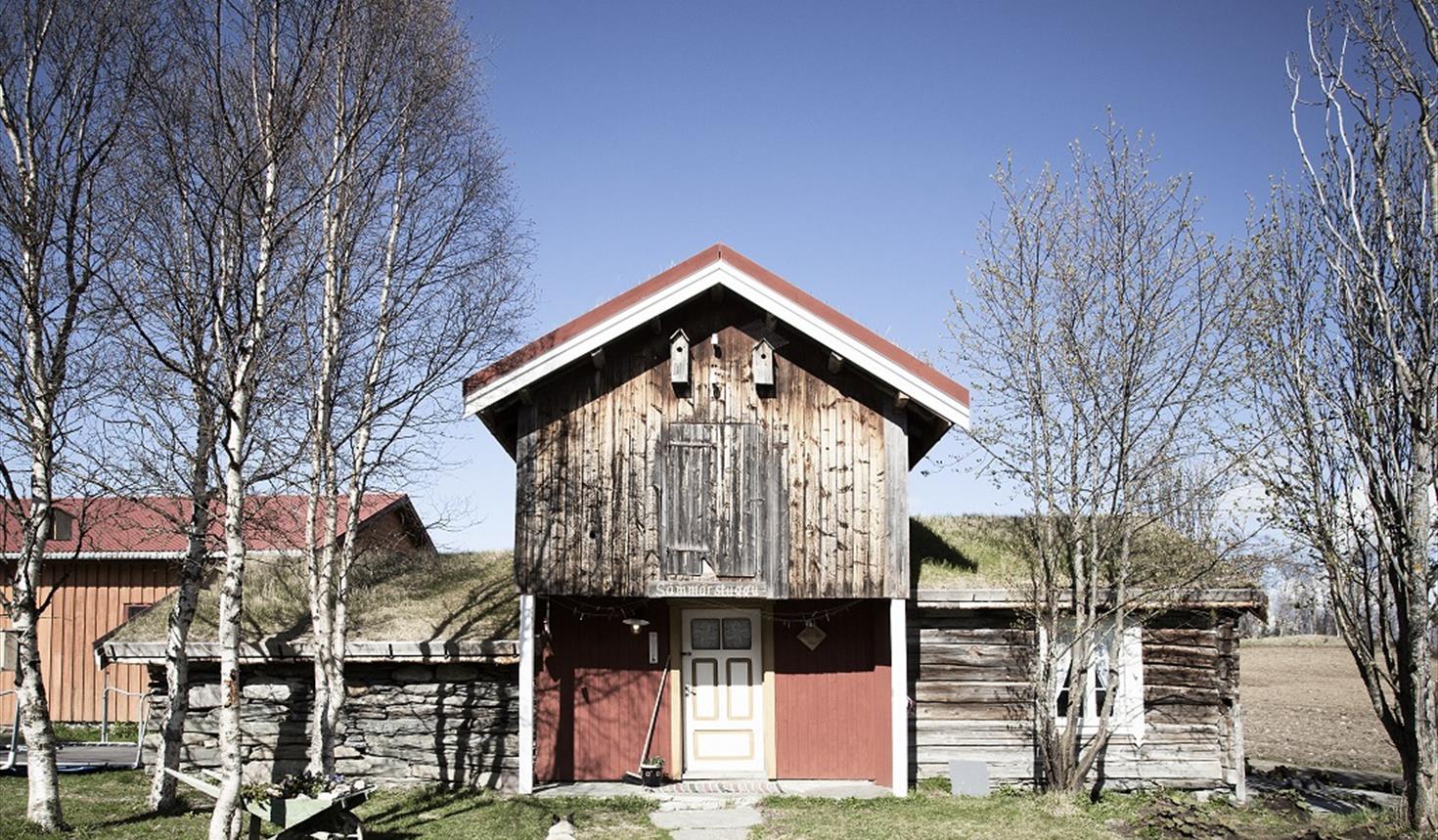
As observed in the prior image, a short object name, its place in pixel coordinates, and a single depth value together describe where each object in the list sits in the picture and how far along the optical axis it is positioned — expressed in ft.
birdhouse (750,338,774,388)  50.70
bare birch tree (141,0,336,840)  34.75
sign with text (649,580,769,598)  49.32
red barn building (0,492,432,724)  80.33
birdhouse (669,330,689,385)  50.42
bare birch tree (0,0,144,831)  40.45
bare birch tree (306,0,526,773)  47.37
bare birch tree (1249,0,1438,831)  43.93
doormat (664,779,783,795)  51.08
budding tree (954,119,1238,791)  51.24
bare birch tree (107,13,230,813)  36.58
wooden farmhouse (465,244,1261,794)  49.75
